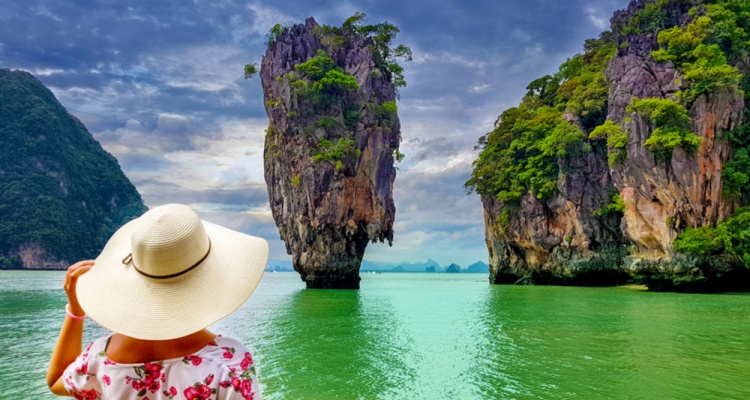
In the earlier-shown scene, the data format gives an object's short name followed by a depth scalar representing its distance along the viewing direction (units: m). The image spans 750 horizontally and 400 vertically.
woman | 1.49
